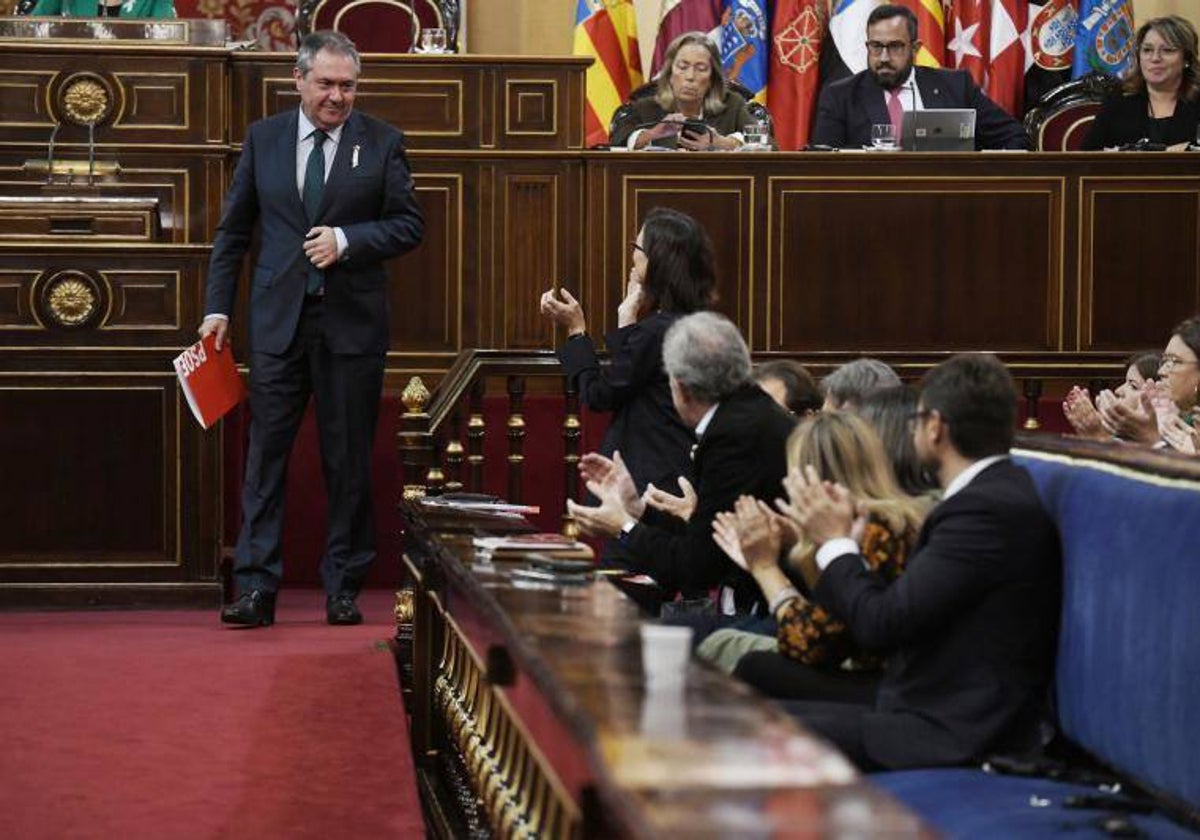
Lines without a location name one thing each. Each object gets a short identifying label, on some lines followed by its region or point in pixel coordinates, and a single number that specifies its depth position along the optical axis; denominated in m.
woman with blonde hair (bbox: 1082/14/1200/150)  16.48
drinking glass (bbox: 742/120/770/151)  15.77
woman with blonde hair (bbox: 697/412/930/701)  6.88
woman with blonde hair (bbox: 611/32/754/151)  16.27
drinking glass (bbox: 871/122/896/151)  15.94
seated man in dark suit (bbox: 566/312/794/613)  8.38
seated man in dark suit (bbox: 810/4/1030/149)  16.67
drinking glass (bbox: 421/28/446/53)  15.63
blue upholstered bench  5.41
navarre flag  19.59
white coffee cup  4.40
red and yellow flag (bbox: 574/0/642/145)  19.56
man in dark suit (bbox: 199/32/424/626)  12.09
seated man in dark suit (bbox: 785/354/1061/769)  6.09
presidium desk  14.79
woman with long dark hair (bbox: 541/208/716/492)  10.31
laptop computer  15.77
